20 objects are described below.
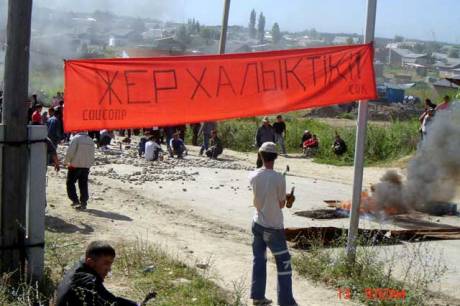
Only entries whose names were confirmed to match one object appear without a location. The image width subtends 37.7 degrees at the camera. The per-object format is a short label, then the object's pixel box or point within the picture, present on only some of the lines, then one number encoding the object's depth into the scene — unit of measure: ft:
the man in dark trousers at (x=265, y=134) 71.77
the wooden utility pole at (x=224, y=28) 77.05
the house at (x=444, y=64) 288.43
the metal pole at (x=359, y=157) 25.55
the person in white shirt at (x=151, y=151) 65.21
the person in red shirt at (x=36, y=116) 52.03
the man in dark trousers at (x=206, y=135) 75.46
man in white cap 21.76
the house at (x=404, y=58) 374.22
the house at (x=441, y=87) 168.46
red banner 23.15
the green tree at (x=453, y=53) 435.53
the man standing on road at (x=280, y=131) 82.17
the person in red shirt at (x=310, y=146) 82.28
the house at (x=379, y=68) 254.45
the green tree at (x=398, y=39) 591.29
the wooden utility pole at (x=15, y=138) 21.34
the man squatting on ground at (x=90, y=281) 15.48
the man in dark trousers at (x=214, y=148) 72.28
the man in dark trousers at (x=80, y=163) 38.55
